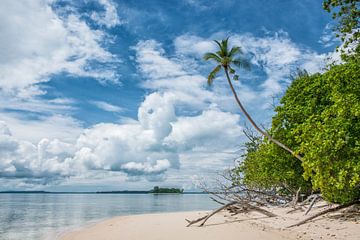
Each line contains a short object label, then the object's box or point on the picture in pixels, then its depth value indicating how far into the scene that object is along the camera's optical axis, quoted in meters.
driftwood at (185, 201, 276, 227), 17.14
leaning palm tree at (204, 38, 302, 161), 20.39
